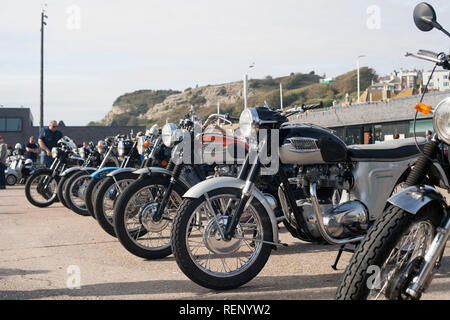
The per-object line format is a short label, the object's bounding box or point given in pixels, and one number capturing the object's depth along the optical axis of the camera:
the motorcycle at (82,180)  8.44
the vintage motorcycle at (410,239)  2.40
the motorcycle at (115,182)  5.90
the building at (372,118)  27.31
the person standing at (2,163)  15.55
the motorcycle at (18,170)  18.12
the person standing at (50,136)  11.85
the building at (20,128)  44.94
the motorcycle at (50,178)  10.12
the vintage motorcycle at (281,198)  3.82
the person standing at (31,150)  18.08
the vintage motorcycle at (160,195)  4.89
